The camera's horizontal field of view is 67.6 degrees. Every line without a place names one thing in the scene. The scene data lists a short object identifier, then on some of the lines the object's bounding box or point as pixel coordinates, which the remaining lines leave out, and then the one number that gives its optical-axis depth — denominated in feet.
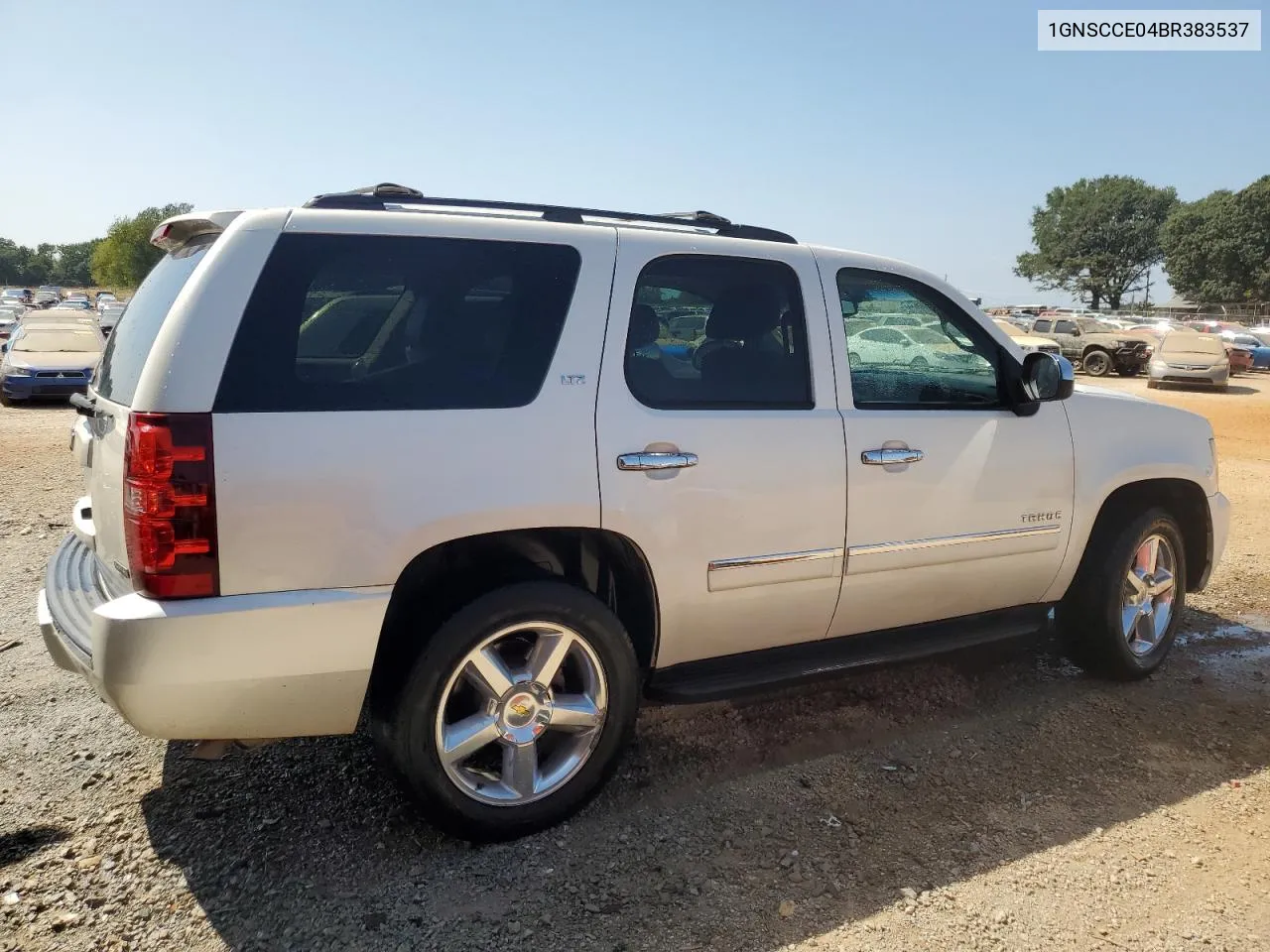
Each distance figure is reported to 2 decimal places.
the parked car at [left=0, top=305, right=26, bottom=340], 110.93
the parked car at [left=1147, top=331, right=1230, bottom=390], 73.87
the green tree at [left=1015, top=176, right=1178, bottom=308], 292.20
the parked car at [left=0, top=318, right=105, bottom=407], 50.98
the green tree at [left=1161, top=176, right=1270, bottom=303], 245.04
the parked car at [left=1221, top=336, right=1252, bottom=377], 92.38
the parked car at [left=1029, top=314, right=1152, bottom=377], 85.20
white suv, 8.38
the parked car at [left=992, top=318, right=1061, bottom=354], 76.80
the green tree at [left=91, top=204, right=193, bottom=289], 314.35
